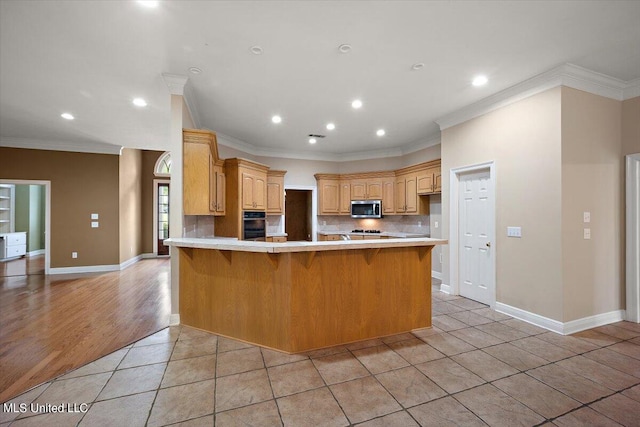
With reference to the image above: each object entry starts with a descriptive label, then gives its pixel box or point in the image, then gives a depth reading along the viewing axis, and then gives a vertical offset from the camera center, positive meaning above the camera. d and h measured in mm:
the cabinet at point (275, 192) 6379 +511
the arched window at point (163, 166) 8777 +1533
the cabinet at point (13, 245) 7770 -879
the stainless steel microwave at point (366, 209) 6570 +136
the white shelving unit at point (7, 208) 8164 +172
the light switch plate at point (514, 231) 3491 -210
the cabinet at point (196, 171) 3430 +539
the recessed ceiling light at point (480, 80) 3283 +1602
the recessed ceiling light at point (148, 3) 2129 +1608
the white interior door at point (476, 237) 3955 -329
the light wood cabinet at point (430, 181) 5258 +654
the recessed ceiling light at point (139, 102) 4047 +1644
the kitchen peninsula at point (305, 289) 2680 -783
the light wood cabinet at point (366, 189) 6613 +601
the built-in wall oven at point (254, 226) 5176 -216
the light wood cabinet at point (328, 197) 7016 +441
